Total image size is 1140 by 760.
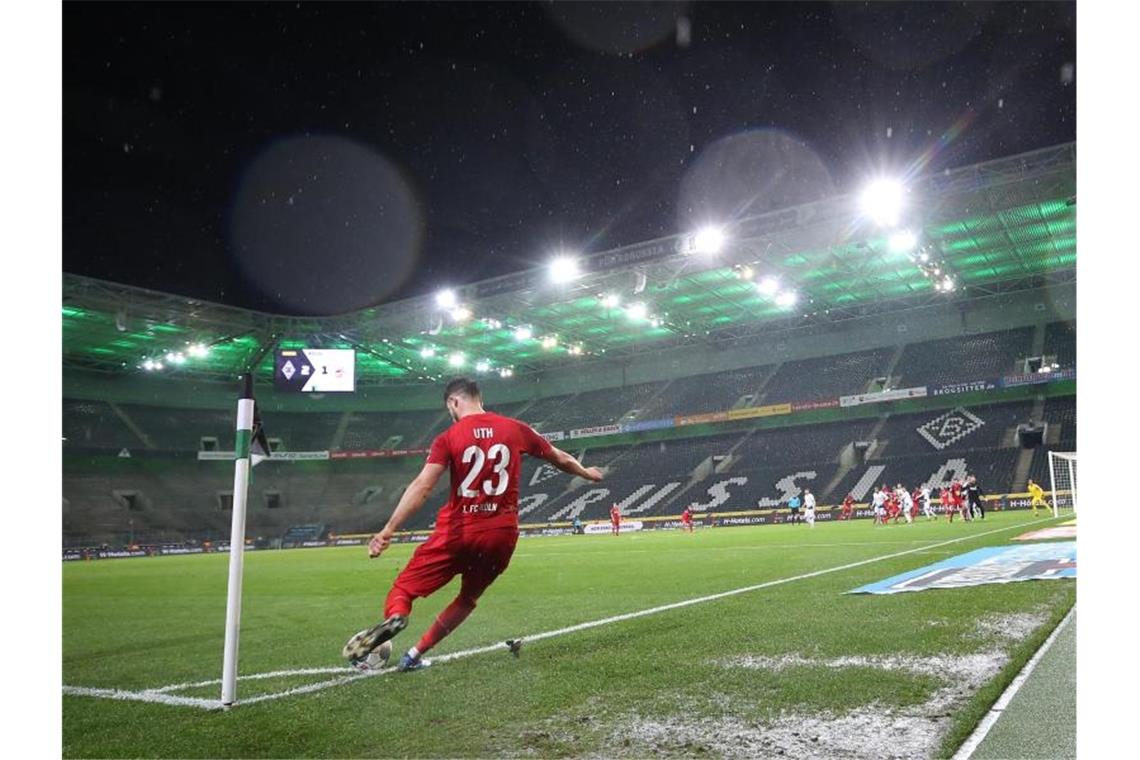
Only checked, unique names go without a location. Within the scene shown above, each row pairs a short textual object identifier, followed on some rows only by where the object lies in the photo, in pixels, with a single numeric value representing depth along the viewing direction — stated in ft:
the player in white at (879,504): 65.26
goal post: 64.77
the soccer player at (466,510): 11.90
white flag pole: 11.78
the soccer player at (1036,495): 66.49
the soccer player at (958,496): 62.95
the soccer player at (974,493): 58.90
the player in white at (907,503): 65.92
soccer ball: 13.34
